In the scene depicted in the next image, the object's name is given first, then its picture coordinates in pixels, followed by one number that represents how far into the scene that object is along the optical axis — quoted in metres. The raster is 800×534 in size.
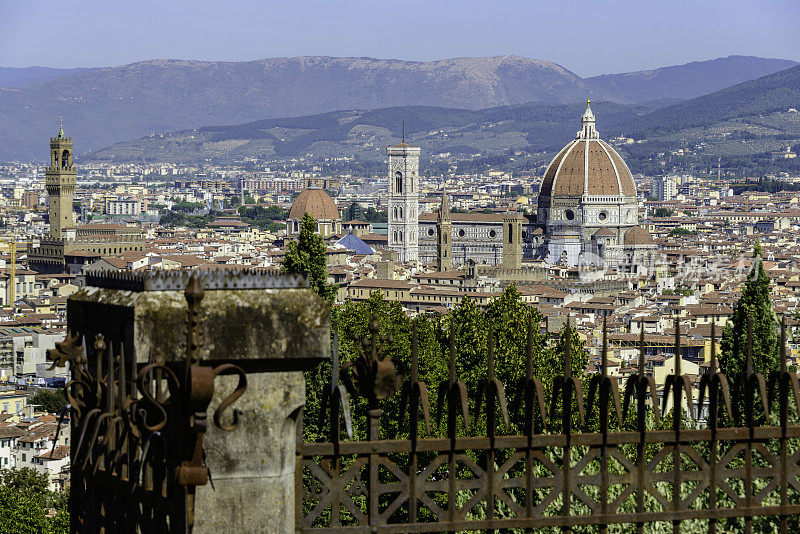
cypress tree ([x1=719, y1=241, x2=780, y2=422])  31.46
